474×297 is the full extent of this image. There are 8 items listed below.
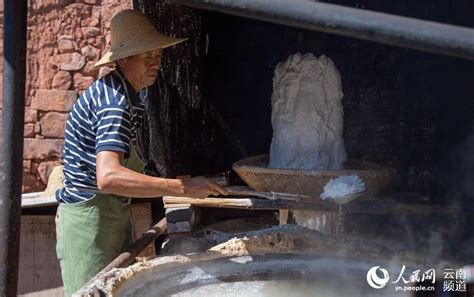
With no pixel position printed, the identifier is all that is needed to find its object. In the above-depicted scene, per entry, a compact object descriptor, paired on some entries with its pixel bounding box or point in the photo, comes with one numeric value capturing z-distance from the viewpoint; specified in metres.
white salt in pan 2.74
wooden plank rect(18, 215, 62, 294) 3.81
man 1.82
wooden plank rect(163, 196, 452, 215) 2.28
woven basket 2.39
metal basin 1.95
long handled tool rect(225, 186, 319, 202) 2.37
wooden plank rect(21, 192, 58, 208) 3.53
